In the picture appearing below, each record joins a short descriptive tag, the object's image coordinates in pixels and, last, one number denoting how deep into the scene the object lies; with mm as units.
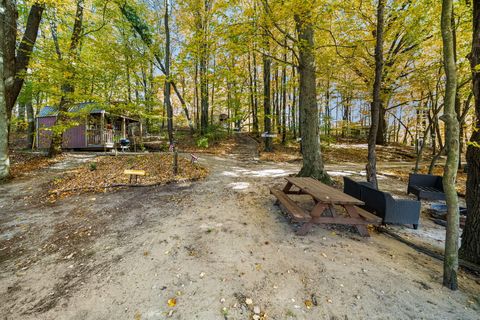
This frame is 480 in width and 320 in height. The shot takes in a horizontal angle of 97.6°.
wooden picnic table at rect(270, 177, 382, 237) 3209
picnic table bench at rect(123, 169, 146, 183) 5938
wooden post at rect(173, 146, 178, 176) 7120
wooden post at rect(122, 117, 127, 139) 16672
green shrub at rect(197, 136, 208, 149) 11230
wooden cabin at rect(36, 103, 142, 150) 13720
